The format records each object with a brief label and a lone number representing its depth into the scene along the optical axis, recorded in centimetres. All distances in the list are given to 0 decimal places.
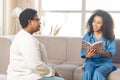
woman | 289
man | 208
